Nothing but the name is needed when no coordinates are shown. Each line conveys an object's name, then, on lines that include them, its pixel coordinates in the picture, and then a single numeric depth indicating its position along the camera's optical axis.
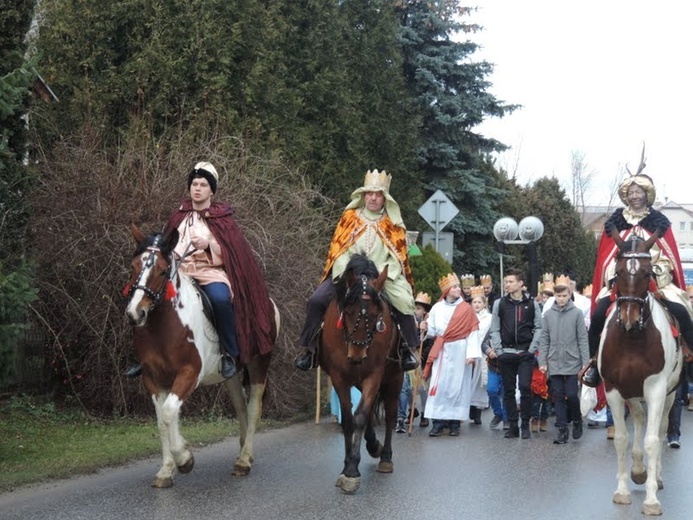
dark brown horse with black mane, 10.19
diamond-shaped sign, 20.66
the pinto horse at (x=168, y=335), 9.39
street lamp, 26.13
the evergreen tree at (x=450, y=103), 34.62
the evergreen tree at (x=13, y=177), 9.77
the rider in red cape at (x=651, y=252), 10.22
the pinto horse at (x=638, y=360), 9.35
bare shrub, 13.95
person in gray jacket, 14.63
